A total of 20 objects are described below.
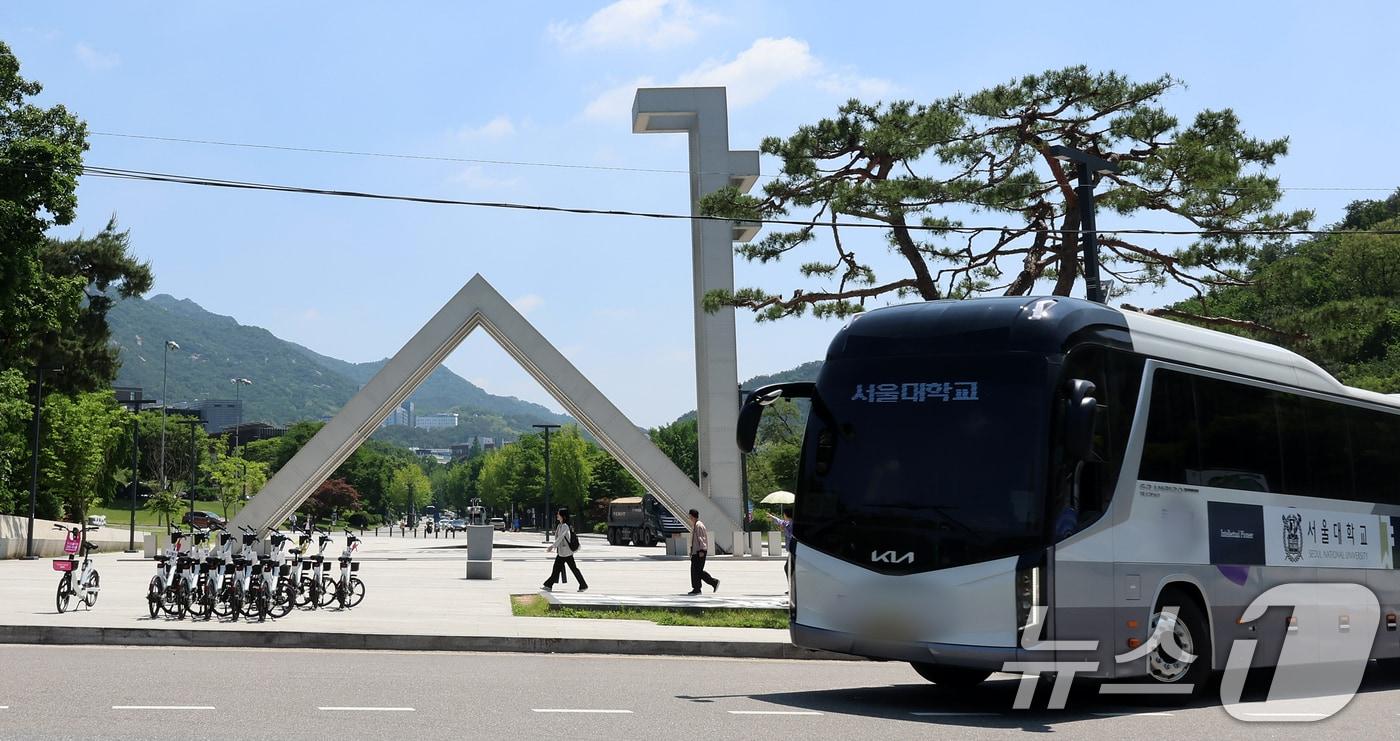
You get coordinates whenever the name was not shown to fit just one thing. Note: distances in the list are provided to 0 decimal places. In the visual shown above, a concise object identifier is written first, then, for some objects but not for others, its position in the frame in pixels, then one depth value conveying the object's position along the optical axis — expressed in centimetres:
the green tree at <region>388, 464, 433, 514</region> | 18966
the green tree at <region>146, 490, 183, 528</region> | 7781
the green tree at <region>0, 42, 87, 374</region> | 3753
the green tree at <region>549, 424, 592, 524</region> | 11850
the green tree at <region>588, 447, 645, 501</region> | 12950
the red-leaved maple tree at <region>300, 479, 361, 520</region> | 13881
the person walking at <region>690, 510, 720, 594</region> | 2500
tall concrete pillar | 5262
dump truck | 8138
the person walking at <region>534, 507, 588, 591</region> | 2534
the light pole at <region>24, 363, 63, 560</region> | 4750
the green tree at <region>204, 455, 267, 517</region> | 8962
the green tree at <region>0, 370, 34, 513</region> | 4728
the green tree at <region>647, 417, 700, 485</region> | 13038
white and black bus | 1025
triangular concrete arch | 4256
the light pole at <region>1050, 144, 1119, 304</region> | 1927
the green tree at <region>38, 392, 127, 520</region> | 6469
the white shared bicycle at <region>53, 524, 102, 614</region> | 1931
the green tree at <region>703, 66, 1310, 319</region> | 2188
